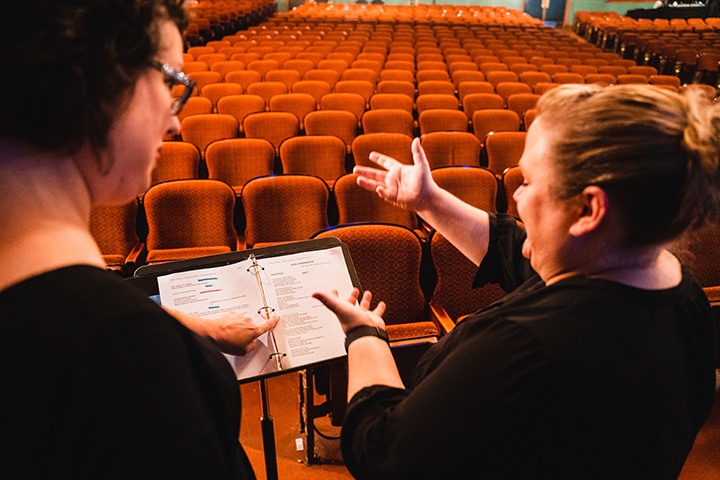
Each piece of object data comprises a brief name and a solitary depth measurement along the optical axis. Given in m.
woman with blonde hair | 0.69
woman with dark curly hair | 0.48
